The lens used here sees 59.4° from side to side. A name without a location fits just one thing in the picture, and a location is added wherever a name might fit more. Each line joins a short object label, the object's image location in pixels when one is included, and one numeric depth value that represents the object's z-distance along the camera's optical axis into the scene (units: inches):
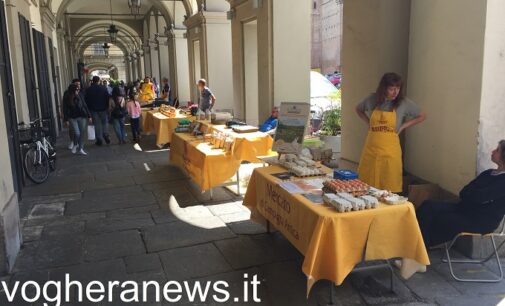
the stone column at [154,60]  877.5
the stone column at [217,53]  458.6
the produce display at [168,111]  398.8
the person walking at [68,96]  362.1
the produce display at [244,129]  262.4
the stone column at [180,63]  633.6
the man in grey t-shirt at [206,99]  366.3
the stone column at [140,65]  1099.9
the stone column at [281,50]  301.9
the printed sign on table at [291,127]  176.6
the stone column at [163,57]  773.3
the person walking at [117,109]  418.9
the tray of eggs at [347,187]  129.4
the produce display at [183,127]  304.1
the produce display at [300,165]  157.6
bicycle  264.4
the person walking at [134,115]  422.0
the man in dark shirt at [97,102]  408.5
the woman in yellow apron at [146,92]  589.3
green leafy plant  302.4
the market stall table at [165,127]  379.6
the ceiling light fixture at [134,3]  452.8
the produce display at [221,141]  235.4
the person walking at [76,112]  363.6
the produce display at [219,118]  307.6
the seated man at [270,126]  265.8
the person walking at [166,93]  593.3
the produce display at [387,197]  124.0
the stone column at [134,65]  1299.7
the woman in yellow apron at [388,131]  164.7
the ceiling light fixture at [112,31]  683.0
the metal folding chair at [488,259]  139.5
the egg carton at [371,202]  120.5
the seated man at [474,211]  134.0
